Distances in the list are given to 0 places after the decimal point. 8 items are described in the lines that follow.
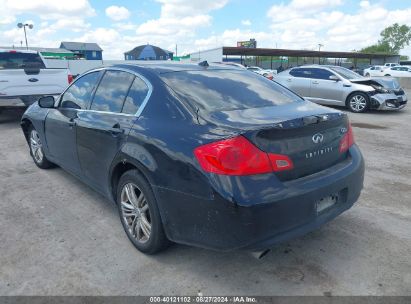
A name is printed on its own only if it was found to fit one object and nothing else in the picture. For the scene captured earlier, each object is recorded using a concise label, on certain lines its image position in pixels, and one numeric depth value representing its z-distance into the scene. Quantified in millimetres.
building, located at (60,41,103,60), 62188
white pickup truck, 7652
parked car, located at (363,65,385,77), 34162
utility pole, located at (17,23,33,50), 40938
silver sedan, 10461
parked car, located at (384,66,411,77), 33125
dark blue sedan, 2252
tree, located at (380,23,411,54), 94438
